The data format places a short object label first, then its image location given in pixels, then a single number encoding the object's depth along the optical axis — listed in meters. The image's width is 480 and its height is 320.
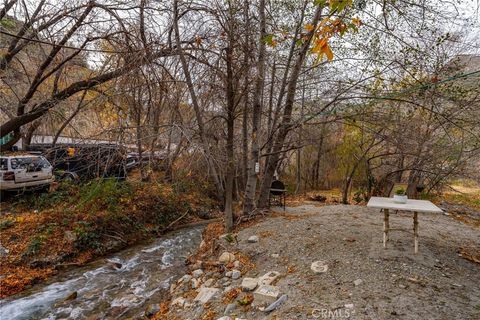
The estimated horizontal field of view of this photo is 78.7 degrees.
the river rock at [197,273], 4.61
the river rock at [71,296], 4.62
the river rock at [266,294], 3.14
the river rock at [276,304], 2.96
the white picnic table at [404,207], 3.71
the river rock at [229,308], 3.14
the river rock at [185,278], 4.61
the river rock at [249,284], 3.54
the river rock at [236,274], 4.07
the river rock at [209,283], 4.10
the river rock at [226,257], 4.70
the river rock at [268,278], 3.60
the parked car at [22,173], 8.21
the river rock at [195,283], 4.25
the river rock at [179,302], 3.77
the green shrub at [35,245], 6.17
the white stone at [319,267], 3.66
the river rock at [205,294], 3.60
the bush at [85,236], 6.77
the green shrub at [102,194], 7.95
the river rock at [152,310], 3.90
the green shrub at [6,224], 6.83
